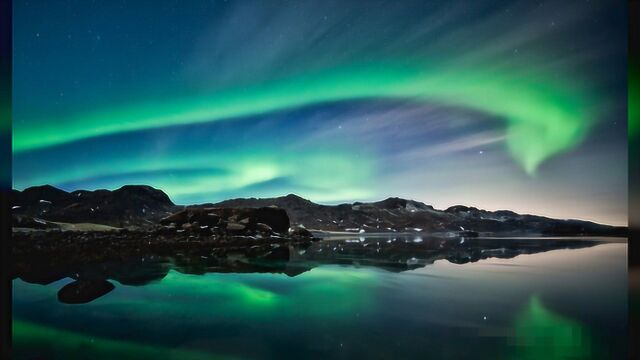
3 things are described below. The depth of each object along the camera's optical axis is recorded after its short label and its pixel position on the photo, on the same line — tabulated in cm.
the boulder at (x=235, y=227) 3492
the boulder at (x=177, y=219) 3630
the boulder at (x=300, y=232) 4675
